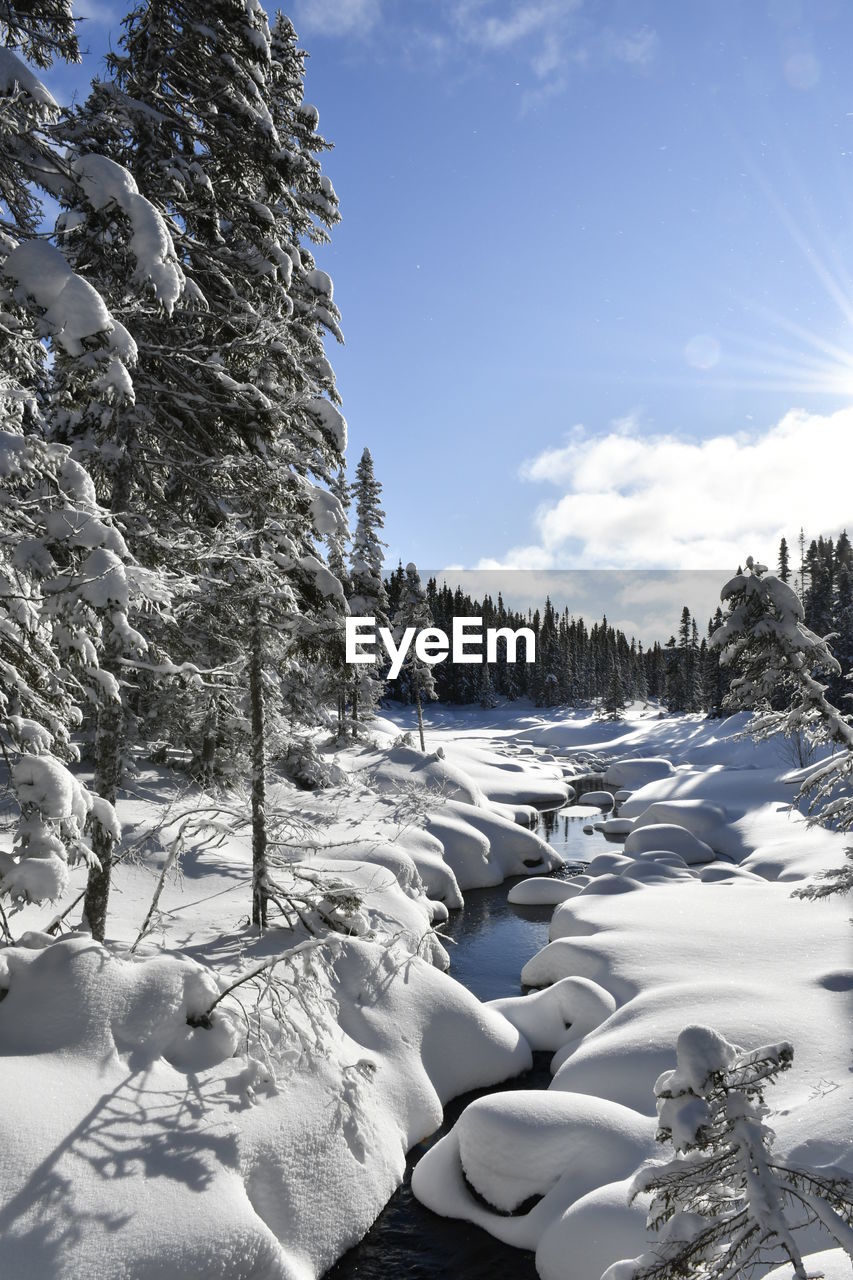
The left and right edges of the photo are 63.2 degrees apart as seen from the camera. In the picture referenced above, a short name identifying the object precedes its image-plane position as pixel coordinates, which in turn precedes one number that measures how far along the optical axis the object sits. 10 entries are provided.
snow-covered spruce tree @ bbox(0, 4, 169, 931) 5.19
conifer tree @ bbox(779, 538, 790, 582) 86.25
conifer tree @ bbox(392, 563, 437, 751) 43.92
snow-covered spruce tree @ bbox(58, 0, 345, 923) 8.29
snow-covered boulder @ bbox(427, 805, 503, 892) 24.20
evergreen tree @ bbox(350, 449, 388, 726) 34.81
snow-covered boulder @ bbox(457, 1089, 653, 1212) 7.99
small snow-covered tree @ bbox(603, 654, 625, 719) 81.06
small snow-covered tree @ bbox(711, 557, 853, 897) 10.05
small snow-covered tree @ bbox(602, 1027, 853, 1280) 2.92
